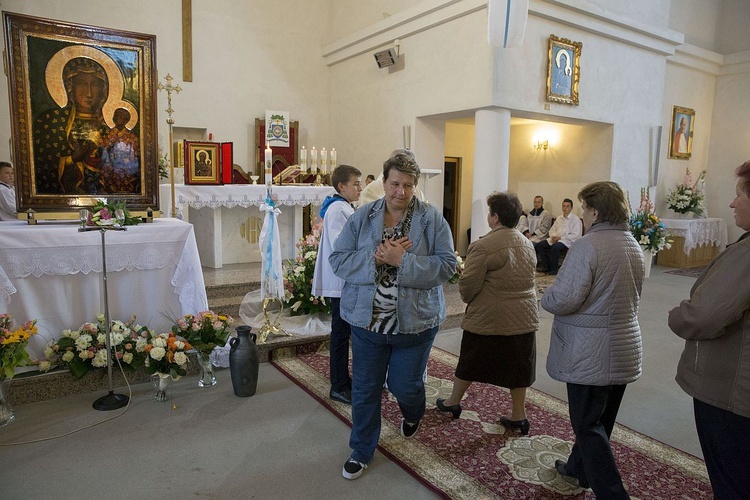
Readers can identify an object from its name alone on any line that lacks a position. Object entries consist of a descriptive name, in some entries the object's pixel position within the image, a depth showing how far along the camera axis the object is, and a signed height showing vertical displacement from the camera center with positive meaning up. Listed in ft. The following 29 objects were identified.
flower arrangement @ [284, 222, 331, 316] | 17.56 -3.63
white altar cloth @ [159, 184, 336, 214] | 20.31 -0.59
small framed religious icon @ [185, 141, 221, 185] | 20.63 +0.67
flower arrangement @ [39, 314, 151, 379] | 12.47 -4.10
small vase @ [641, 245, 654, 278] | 31.52 -4.26
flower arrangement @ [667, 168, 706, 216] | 35.76 -0.58
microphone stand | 11.93 -4.30
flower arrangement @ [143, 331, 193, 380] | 12.41 -4.17
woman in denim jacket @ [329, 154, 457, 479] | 8.50 -1.71
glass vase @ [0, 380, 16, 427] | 11.14 -5.03
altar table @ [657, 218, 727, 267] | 34.71 -3.42
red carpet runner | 9.00 -5.14
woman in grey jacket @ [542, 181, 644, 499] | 7.64 -1.91
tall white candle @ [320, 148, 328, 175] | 24.09 +0.84
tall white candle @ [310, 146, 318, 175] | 24.81 +0.84
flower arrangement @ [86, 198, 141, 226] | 12.12 -0.91
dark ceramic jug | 12.74 -4.43
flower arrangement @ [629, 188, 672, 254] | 26.40 -2.07
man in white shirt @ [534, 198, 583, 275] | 29.94 -2.92
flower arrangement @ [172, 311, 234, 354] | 13.19 -3.82
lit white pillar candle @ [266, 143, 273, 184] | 13.70 +0.41
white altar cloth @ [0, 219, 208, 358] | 12.53 -2.48
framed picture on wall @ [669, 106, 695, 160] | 36.06 +3.96
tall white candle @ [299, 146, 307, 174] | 23.76 +0.91
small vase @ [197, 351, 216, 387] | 13.38 -4.90
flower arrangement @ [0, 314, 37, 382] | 10.61 -3.51
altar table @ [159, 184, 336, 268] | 20.70 -1.48
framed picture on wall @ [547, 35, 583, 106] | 25.94 +5.95
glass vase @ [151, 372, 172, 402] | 12.50 -4.87
